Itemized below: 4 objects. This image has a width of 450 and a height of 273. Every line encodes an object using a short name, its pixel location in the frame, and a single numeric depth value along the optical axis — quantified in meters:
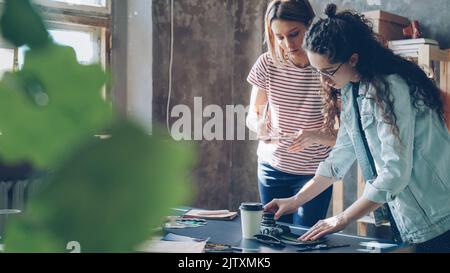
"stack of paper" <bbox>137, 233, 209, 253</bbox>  3.23
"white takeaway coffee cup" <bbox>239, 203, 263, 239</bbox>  3.46
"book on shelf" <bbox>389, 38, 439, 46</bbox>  4.70
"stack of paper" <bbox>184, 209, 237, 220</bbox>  3.82
